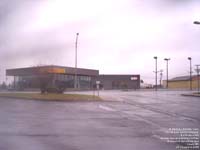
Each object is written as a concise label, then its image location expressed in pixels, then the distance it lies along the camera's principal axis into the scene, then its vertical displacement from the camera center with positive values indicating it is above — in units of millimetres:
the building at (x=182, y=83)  74174 +270
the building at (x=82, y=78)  59448 +1551
